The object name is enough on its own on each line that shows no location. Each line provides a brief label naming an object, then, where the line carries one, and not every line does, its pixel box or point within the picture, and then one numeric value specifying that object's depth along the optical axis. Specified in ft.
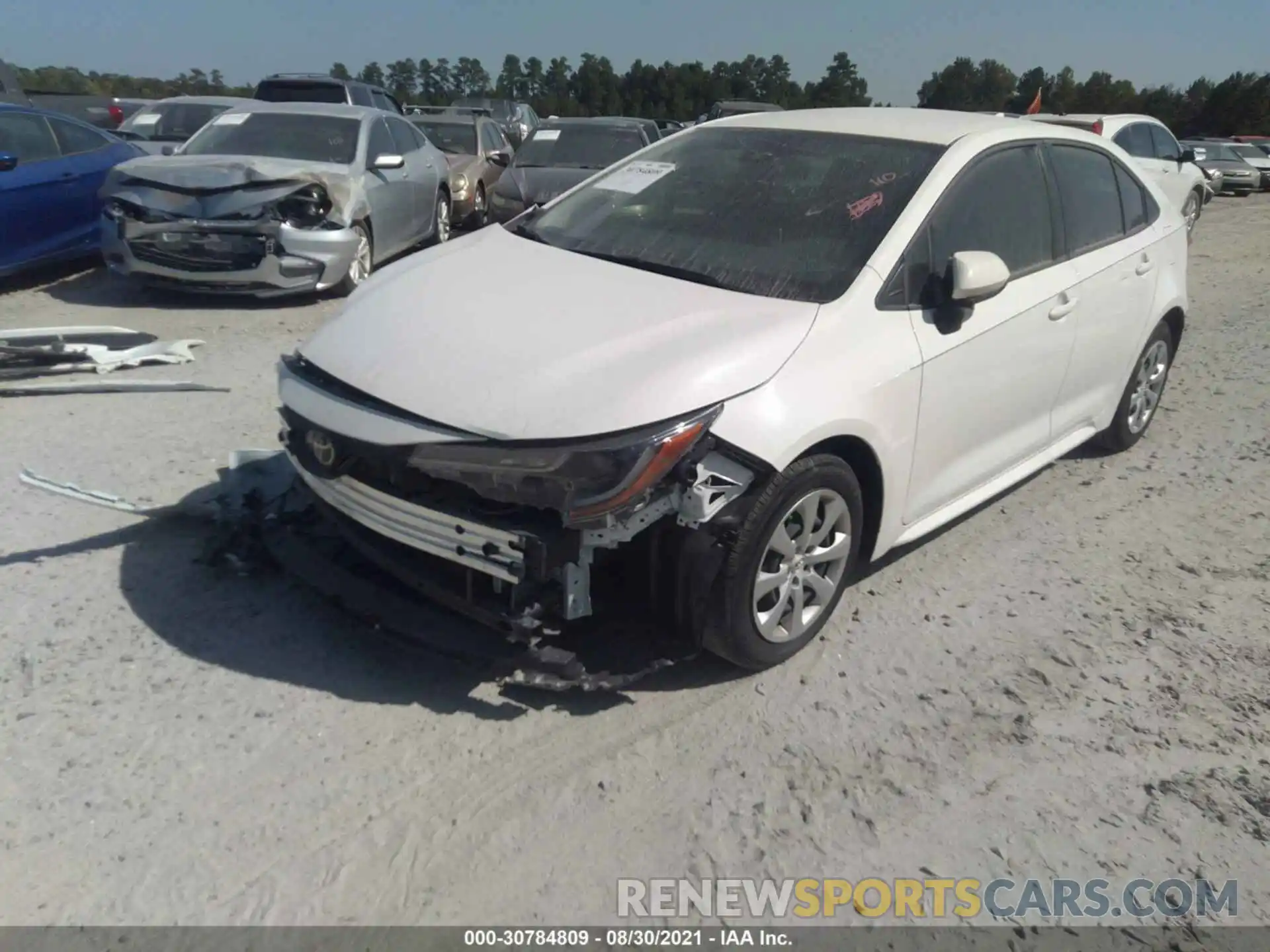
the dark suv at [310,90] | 46.44
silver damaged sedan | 25.43
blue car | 26.84
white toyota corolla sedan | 9.46
